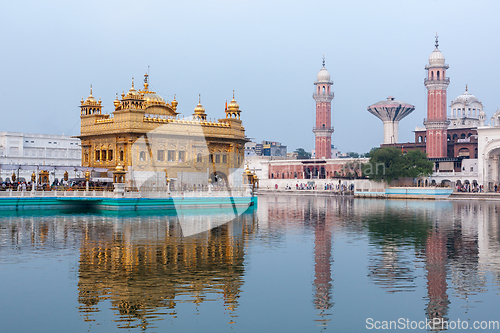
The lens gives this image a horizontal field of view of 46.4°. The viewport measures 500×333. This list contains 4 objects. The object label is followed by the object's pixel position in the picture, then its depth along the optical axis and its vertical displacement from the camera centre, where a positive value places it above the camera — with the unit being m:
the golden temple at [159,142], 46.81 +3.33
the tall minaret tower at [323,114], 113.69 +12.89
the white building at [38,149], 83.75 +4.97
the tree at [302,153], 178.98 +8.73
